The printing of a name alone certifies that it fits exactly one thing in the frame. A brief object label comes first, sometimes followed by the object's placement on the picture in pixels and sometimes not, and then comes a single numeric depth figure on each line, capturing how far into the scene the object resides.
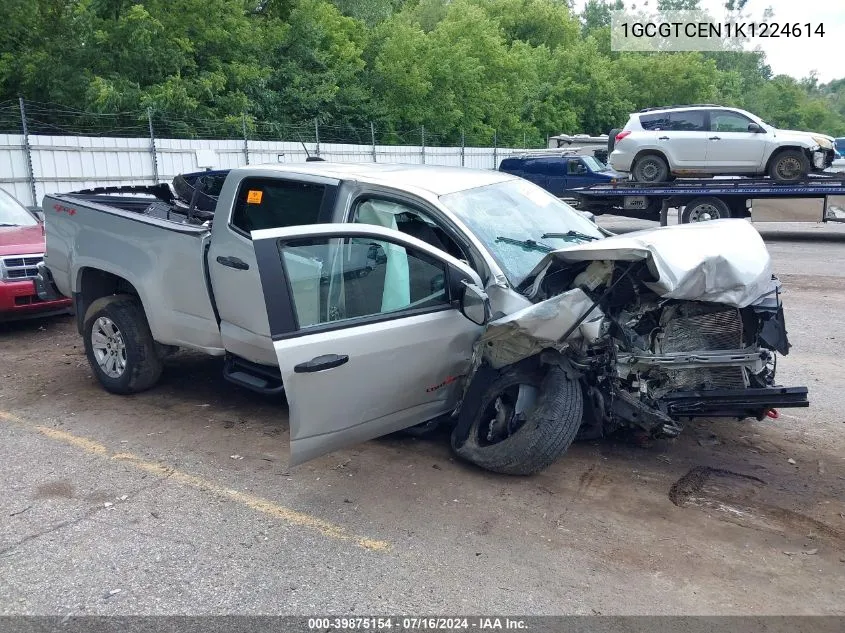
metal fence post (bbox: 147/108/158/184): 18.23
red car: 8.07
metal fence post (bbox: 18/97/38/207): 15.57
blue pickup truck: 20.69
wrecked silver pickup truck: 4.31
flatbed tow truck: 16.27
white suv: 16.34
